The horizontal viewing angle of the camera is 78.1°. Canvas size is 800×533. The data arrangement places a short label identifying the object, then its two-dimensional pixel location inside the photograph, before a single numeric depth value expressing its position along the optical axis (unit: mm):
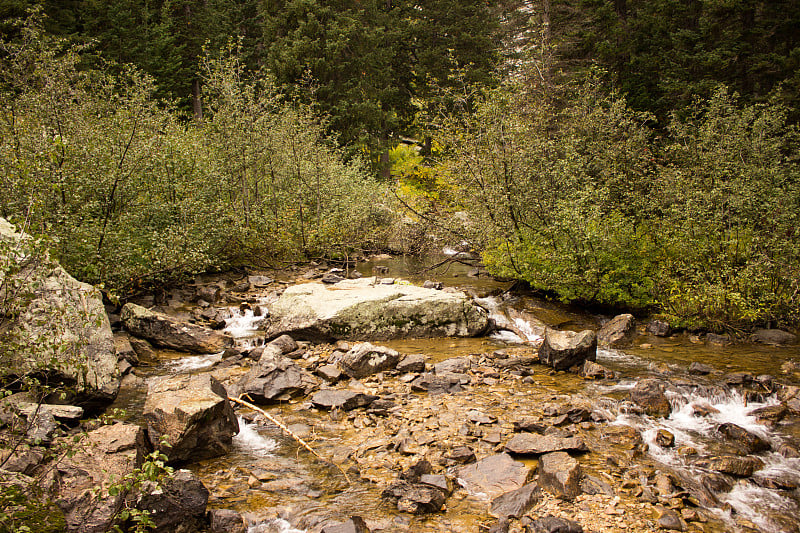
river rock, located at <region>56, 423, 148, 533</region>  4281
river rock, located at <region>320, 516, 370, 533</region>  4562
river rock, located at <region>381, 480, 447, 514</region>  5152
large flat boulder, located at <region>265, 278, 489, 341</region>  10945
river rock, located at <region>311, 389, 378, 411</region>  7652
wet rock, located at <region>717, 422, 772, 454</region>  6414
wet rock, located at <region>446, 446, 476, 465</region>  6094
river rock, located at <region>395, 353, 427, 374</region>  9125
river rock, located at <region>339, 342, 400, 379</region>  8984
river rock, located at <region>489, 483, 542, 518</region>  5094
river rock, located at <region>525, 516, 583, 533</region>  4734
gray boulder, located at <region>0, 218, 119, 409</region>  6406
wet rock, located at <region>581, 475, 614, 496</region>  5445
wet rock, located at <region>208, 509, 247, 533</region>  4723
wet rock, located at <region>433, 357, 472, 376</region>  9180
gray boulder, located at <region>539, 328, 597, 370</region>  9305
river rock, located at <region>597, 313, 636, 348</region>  11156
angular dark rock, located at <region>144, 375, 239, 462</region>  5816
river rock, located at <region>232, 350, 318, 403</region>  7871
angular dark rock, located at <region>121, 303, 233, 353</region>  10398
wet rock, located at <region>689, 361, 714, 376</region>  9156
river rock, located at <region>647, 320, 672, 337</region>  11691
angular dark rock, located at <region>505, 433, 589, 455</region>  6207
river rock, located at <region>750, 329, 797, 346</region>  10773
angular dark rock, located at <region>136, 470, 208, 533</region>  4566
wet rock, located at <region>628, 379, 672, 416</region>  7460
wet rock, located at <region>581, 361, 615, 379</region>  8992
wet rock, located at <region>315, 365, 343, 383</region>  8772
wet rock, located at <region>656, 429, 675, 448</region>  6488
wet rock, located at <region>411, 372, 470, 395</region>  8336
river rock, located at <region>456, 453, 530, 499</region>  5570
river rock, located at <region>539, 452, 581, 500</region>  5352
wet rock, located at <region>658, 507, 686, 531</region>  4891
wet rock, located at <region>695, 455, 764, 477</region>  5816
